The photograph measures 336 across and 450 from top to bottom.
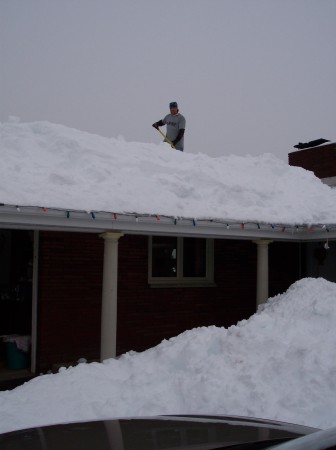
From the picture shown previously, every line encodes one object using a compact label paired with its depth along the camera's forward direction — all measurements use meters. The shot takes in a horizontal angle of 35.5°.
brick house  7.41
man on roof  13.25
